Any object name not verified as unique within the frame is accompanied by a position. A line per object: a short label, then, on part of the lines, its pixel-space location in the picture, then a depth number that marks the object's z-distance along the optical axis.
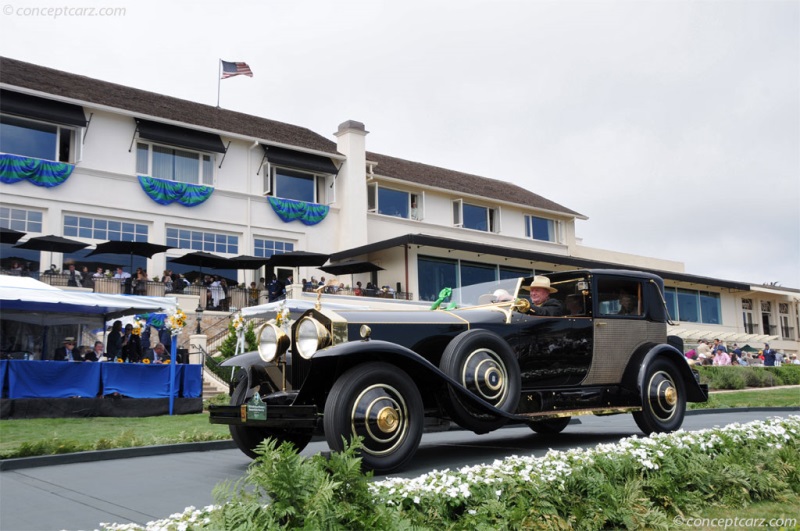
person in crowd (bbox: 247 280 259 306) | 27.60
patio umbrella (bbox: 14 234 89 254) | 22.41
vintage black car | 6.00
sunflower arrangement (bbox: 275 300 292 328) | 16.06
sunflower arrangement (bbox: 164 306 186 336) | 15.96
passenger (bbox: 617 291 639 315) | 8.62
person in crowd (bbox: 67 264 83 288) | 22.92
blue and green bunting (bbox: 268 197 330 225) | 31.09
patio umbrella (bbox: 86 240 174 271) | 24.20
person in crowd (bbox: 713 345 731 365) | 30.25
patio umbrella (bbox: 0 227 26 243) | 22.22
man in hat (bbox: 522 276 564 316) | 8.03
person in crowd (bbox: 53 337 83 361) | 17.56
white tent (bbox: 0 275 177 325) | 14.65
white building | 25.62
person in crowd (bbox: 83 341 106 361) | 17.44
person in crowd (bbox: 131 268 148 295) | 24.42
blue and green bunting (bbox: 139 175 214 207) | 27.56
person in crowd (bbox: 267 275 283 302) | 27.45
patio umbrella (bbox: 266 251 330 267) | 27.53
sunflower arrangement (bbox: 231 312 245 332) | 18.34
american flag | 33.00
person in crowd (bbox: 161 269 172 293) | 25.30
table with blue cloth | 14.04
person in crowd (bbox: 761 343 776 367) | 34.22
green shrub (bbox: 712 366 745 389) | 23.73
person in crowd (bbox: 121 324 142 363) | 18.66
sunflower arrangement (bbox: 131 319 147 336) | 17.08
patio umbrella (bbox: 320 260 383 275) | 29.12
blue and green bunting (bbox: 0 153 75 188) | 24.44
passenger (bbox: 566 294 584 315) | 8.26
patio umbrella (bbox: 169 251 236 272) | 26.64
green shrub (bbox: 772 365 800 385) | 27.34
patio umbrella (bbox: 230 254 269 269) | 27.23
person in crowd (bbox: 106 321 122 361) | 17.95
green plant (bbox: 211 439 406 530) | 3.59
